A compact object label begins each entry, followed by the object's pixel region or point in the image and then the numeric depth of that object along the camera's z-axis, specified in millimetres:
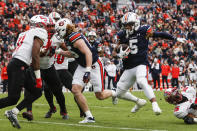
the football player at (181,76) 46469
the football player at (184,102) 13750
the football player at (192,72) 45156
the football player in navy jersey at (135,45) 14672
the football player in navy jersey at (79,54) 13960
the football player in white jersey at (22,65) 12031
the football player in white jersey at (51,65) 15359
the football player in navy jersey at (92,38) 20437
